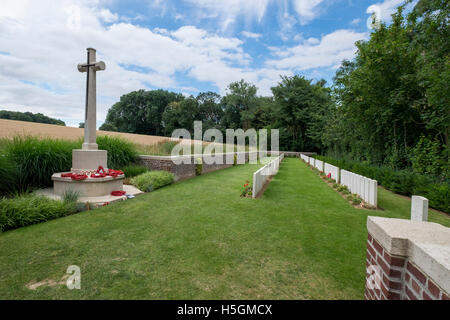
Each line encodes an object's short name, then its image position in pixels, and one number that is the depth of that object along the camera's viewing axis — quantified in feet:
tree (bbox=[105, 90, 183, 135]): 156.97
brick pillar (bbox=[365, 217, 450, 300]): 3.51
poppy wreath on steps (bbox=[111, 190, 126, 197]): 18.50
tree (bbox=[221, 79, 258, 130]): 142.51
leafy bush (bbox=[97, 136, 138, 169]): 26.25
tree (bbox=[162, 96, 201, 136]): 142.72
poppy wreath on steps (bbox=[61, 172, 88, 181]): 16.90
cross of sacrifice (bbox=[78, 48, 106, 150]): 20.06
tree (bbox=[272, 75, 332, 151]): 112.37
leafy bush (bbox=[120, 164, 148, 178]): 25.96
